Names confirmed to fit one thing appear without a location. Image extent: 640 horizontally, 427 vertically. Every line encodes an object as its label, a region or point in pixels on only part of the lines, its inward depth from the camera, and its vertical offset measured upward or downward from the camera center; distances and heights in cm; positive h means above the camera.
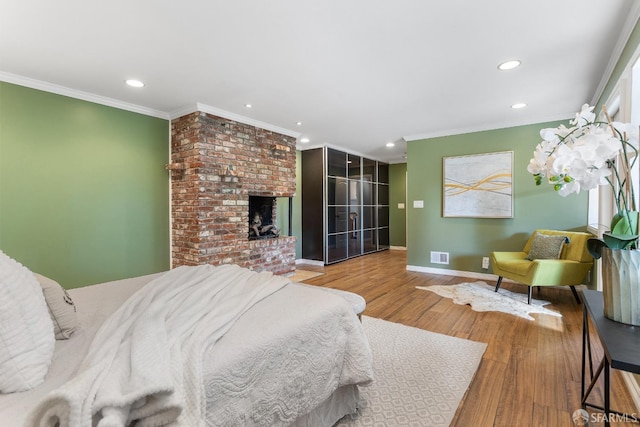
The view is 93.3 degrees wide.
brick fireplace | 363 +33
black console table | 90 -44
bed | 78 -49
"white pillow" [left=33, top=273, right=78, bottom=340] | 121 -40
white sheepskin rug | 318 -103
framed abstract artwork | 436 +39
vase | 112 -27
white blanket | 71 -44
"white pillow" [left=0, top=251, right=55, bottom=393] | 87 -37
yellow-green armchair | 324 -59
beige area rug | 163 -109
